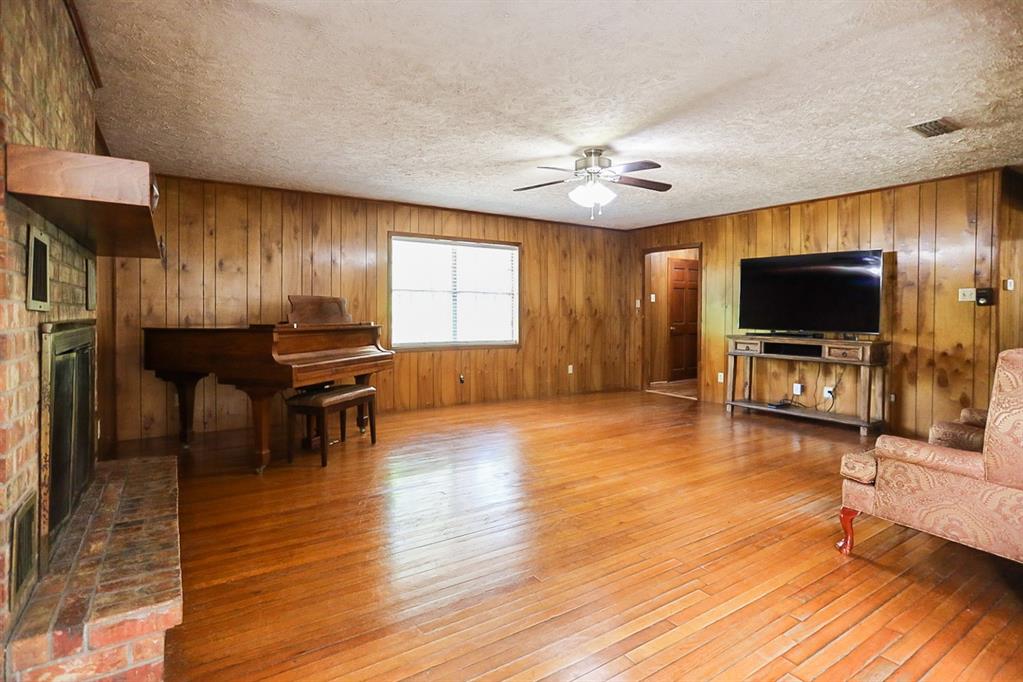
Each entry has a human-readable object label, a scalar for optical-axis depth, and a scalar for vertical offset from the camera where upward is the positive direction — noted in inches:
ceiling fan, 153.3 +45.9
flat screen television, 200.4 +16.4
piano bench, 150.1 -20.9
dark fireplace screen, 68.3 -14.7
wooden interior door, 346.3 +9.9
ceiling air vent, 133.8 +52.6
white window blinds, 242.8 +18.9
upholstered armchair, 78.1 -24.6
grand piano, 139.1 -7.1
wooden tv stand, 194.1 -9.1
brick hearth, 54.0 -29.9
